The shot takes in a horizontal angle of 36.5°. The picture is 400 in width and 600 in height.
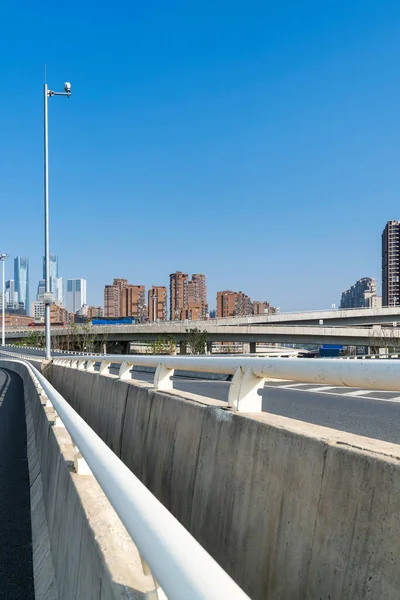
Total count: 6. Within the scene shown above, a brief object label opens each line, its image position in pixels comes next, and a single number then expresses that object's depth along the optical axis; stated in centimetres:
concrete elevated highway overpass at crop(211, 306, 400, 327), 9662
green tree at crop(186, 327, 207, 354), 8412
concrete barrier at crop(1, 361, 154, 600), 253
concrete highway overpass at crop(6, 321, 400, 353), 7969
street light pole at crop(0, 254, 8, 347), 7794
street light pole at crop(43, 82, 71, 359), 2556
